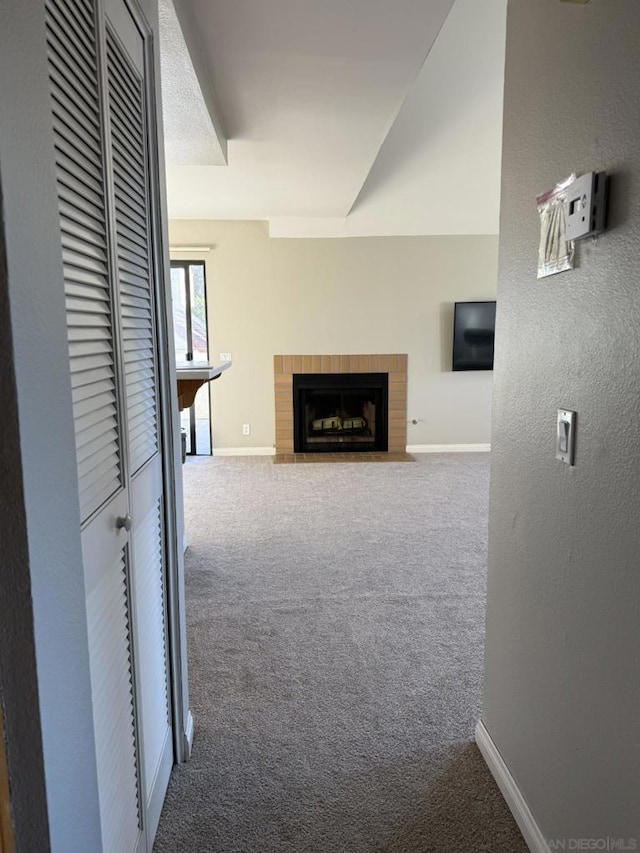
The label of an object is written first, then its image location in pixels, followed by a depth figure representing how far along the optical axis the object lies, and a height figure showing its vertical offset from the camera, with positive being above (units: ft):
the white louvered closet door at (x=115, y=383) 3.00 -0.20
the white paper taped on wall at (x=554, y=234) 3.67 +0.83
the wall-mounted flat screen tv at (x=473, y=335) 18.78 +0.56
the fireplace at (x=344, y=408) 19.04 -2.00
